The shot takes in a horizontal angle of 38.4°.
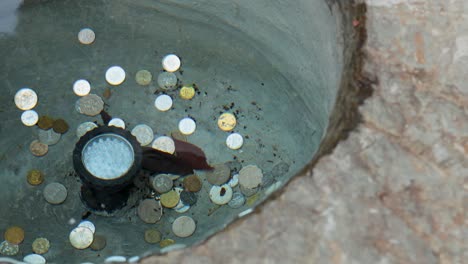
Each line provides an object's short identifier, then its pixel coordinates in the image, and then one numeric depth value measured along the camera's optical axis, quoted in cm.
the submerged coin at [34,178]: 228
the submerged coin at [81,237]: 220
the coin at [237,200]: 224
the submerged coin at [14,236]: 217
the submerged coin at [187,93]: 240
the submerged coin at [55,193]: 226
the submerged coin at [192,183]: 228
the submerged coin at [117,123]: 234
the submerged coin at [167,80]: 241
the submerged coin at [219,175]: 228
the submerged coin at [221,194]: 227
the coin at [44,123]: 234
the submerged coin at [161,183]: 227
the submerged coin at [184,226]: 221
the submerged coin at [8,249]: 215
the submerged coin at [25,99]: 233
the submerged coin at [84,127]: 234
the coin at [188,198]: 227
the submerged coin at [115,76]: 240
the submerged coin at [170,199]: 226
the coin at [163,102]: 240
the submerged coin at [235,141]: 233
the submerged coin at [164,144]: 231
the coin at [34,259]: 212
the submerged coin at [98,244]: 220
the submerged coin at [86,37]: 238
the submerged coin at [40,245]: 218
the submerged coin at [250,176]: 225
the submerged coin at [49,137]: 234
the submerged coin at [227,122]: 235
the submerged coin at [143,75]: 242
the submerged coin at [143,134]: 232
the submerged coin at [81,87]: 239
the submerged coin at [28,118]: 234
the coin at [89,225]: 222
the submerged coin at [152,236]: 221
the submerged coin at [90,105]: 237
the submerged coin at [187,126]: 236
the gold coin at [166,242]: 217
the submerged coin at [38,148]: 233
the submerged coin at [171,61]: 242
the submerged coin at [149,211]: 224
